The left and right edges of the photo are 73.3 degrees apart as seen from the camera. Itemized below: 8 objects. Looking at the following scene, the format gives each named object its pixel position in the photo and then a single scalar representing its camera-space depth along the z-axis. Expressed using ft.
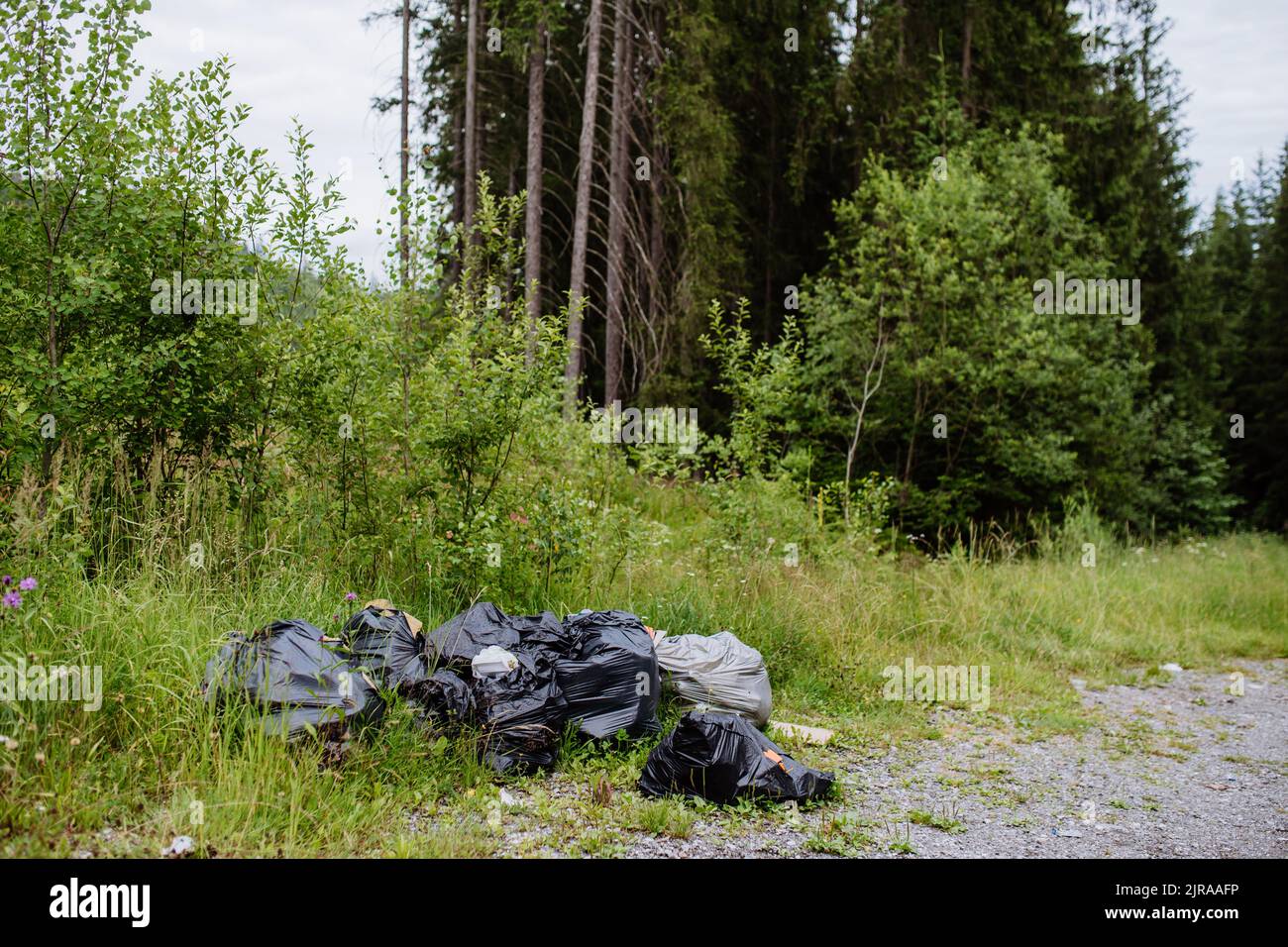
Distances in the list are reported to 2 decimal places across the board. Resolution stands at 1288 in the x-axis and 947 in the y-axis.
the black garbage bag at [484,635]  15.71
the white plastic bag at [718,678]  17.53
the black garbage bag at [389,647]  14.75
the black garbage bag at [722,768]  14.43
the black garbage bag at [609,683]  15.88
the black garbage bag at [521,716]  14.71
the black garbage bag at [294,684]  12.86
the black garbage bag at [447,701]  14.62
